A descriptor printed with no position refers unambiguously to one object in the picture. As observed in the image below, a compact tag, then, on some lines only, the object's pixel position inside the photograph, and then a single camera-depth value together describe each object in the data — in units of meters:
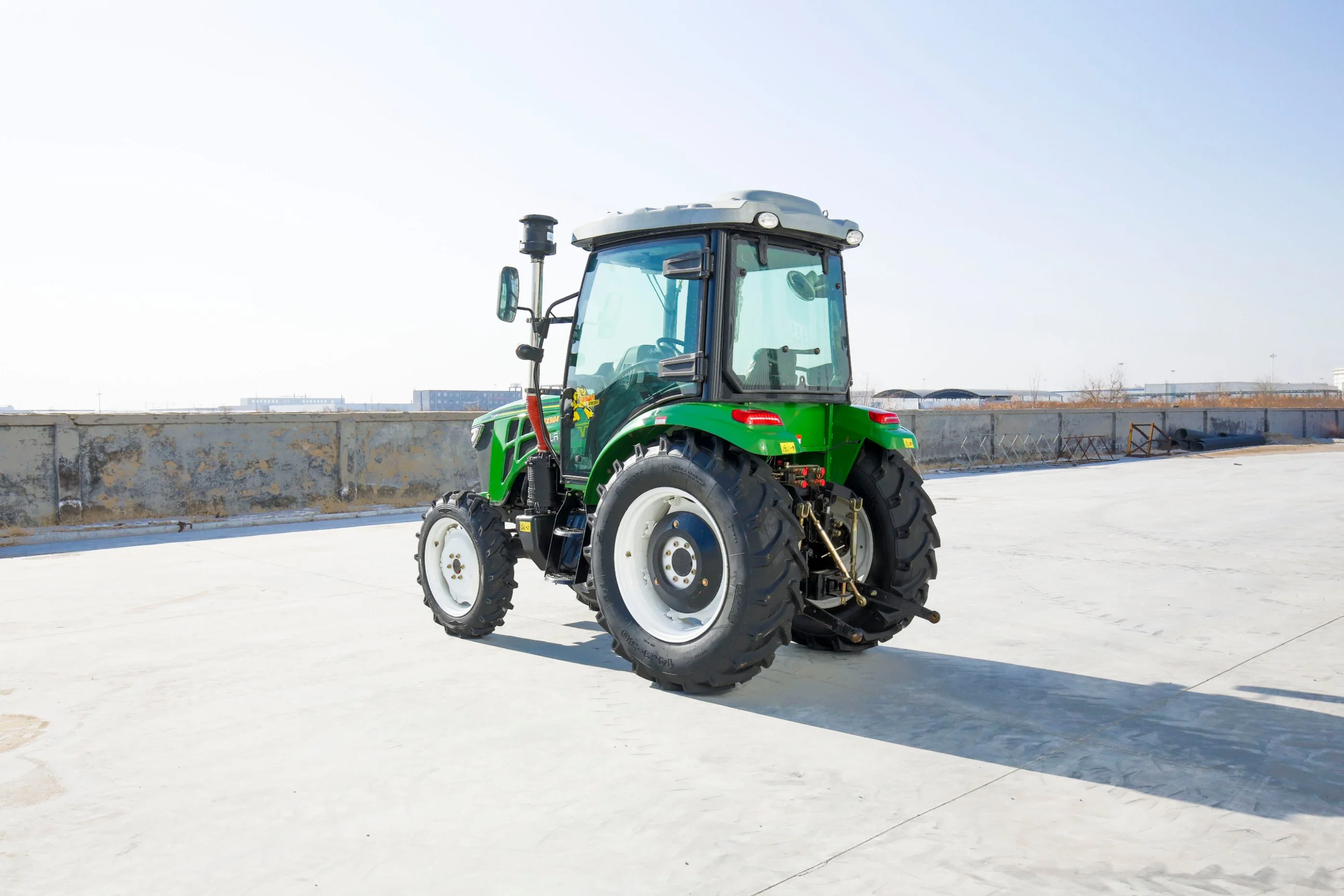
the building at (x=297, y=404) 81.69
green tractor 5.35
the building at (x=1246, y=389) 98.06
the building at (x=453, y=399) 83.31
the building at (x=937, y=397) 72.75
